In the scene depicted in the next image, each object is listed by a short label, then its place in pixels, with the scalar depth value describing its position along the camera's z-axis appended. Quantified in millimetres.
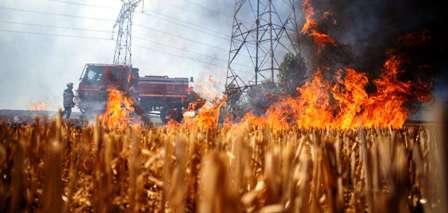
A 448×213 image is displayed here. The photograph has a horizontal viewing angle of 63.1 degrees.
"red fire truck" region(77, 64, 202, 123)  17250
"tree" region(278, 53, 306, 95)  24231
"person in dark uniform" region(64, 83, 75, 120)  16905
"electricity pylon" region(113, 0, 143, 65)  32631
